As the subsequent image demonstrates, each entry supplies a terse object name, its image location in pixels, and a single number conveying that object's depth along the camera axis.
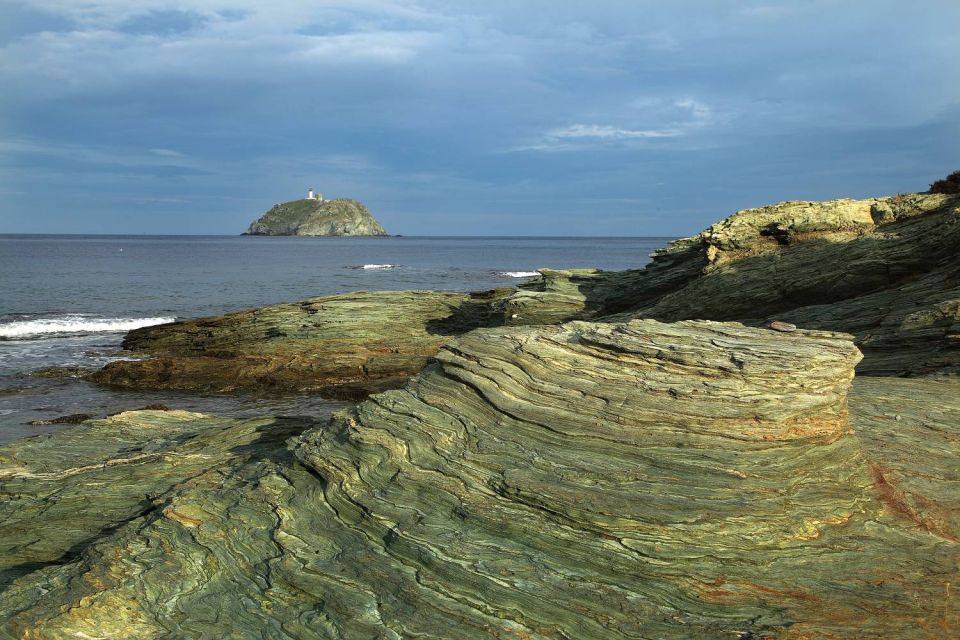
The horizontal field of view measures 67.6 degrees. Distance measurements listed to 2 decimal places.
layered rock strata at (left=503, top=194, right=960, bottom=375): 19.38
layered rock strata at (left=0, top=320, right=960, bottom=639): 8.98
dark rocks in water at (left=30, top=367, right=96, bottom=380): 32.91
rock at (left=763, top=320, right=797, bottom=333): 13.26
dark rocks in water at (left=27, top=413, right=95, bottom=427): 24.84
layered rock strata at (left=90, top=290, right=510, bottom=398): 31.84
